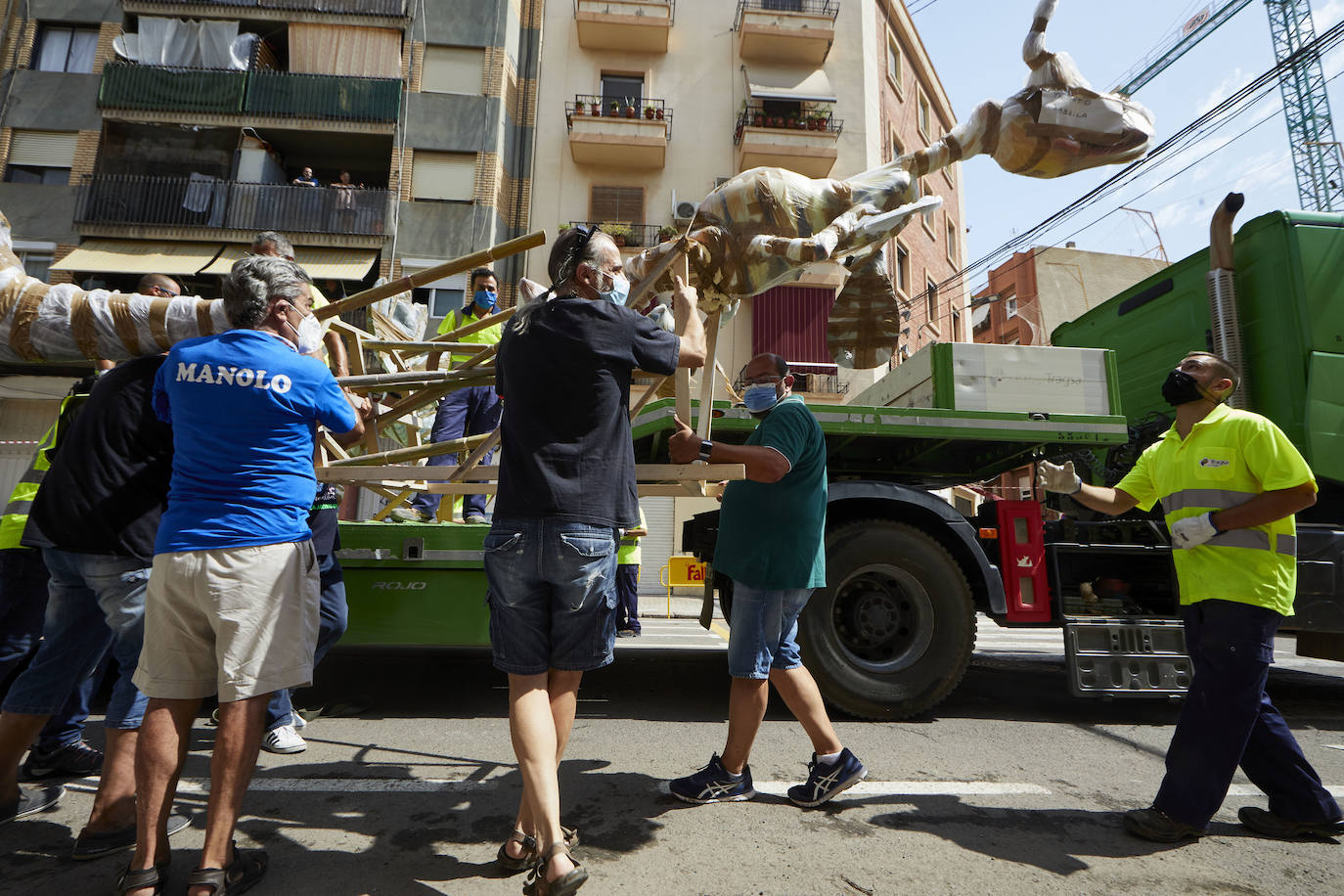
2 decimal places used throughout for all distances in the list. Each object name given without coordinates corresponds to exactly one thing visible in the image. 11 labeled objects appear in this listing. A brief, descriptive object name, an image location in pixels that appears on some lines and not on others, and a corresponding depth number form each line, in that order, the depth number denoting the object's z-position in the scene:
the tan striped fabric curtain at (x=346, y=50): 18.06
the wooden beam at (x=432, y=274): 2.97
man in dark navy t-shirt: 2.12
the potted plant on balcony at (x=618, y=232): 16.98
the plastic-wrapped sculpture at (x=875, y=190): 3.34
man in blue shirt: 2.02
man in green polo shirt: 2.77
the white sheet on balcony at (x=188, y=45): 17.86
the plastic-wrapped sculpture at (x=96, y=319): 2.51
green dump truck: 4.18
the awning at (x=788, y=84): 18.42
